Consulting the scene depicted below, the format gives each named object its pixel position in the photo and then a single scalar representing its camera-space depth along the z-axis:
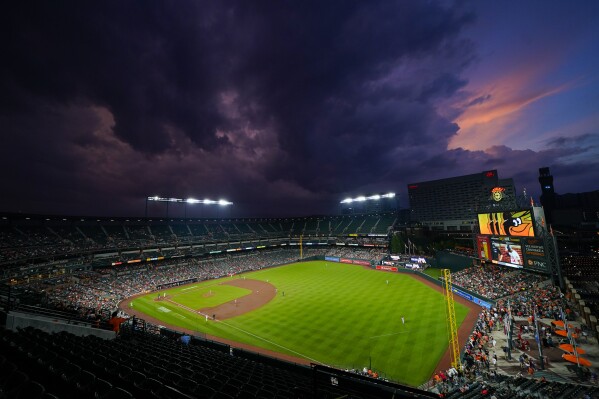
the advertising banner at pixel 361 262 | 69.01
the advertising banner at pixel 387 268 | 59.78
